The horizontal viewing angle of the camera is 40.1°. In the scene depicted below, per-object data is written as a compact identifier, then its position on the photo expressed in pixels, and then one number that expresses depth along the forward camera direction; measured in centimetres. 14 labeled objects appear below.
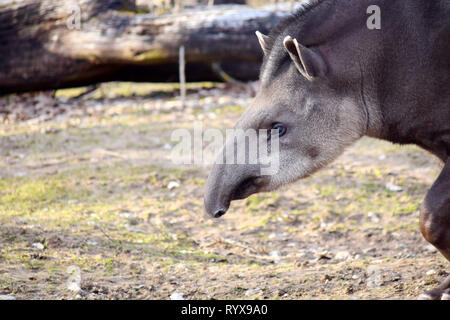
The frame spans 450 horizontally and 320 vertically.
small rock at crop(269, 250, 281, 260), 548
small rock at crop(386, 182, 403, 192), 696
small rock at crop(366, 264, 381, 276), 459
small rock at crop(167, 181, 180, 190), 718
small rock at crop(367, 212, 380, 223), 626
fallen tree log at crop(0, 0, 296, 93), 1067
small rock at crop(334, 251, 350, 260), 541
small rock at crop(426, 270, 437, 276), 442
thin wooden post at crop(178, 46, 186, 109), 1068
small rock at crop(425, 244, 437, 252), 538
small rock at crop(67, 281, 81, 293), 429
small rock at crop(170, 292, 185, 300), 430
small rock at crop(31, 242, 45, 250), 519
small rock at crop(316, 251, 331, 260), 536
